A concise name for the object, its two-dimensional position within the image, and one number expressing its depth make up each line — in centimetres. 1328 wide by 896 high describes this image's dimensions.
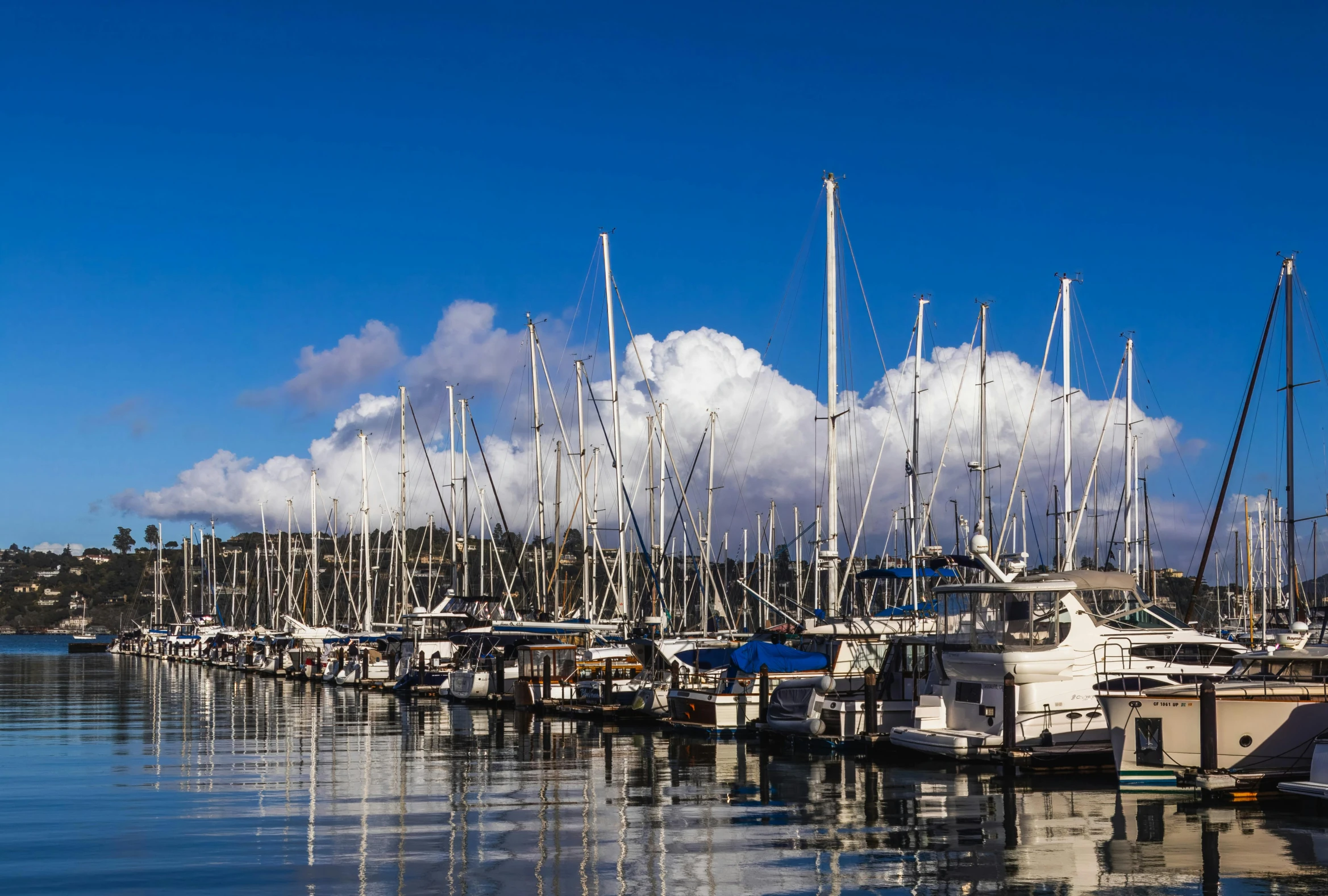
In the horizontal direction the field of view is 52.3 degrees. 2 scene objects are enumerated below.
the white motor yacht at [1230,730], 2683
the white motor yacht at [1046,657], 3200
